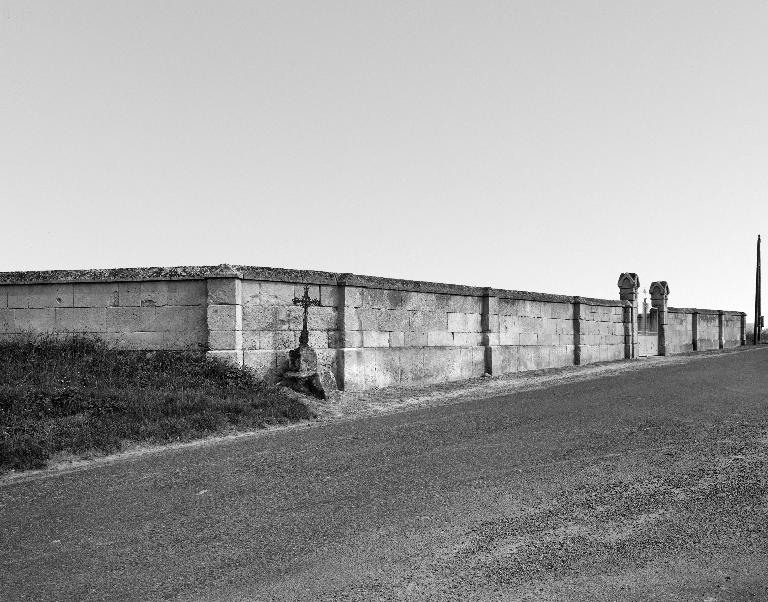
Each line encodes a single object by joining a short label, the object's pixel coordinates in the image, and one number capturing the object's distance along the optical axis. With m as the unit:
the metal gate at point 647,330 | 27.24
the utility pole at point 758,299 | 43.46
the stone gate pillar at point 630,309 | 24.76
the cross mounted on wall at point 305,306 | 12.32
